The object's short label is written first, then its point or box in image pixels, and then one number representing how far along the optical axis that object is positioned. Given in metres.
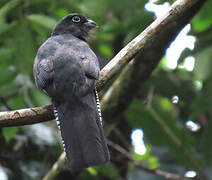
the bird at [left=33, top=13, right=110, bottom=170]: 7.70
